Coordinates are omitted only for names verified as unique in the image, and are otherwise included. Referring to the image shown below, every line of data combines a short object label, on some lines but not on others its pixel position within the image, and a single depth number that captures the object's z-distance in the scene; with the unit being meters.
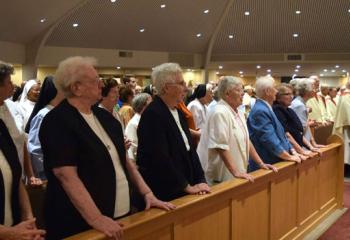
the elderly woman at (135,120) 4.23
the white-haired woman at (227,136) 3.36
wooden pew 2.33
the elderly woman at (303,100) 5.31
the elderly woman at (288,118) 4.41
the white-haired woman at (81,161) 1.96
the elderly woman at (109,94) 4.06
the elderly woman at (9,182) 1.97
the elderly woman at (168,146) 2.72
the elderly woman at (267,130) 3.92
